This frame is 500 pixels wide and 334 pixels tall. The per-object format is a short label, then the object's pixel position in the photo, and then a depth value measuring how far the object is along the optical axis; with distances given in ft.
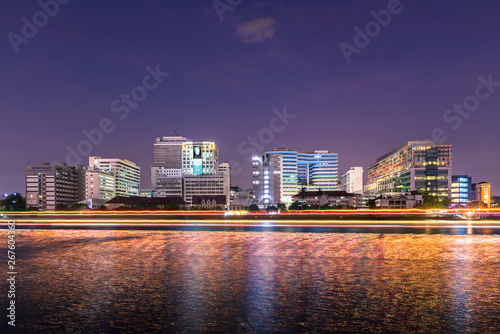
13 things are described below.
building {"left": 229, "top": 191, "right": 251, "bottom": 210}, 513.78
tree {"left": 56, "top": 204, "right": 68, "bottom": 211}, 484.01
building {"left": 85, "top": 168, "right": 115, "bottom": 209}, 648.79
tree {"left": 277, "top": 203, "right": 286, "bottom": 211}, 495.53
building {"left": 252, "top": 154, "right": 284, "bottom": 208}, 644.97
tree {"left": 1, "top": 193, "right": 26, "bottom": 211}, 495.04
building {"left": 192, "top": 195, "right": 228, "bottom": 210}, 420.77
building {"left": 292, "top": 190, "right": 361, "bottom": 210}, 450.75
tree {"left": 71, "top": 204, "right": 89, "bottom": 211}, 456.65
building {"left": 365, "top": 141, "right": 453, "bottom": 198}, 553.64
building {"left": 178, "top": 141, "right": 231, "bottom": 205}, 634.43
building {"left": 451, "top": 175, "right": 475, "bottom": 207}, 635.66
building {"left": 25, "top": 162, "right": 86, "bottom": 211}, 548.72
